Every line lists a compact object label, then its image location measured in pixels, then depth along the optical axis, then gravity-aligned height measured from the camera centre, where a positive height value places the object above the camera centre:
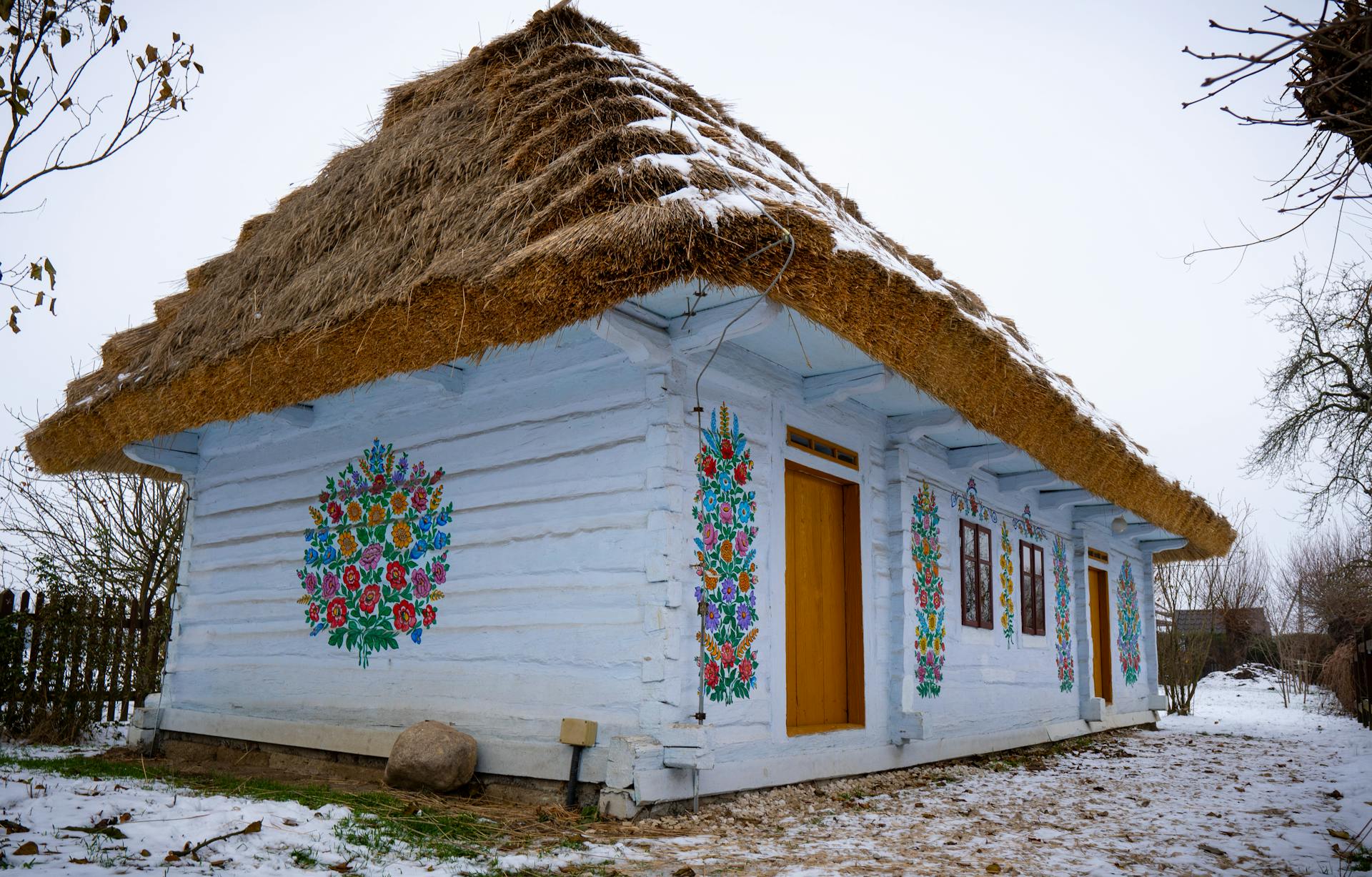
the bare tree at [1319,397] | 15.27 +3.80
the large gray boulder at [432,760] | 5.00 -0.66
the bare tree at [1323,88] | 2.09 +1.22
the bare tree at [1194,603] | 15.67 +0.65
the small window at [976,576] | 7.85 +0.45
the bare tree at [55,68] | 3.21 +1.94
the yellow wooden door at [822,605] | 5.95 +0.16
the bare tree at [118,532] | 10.46 +0.94
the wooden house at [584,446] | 4.57 +1.17
